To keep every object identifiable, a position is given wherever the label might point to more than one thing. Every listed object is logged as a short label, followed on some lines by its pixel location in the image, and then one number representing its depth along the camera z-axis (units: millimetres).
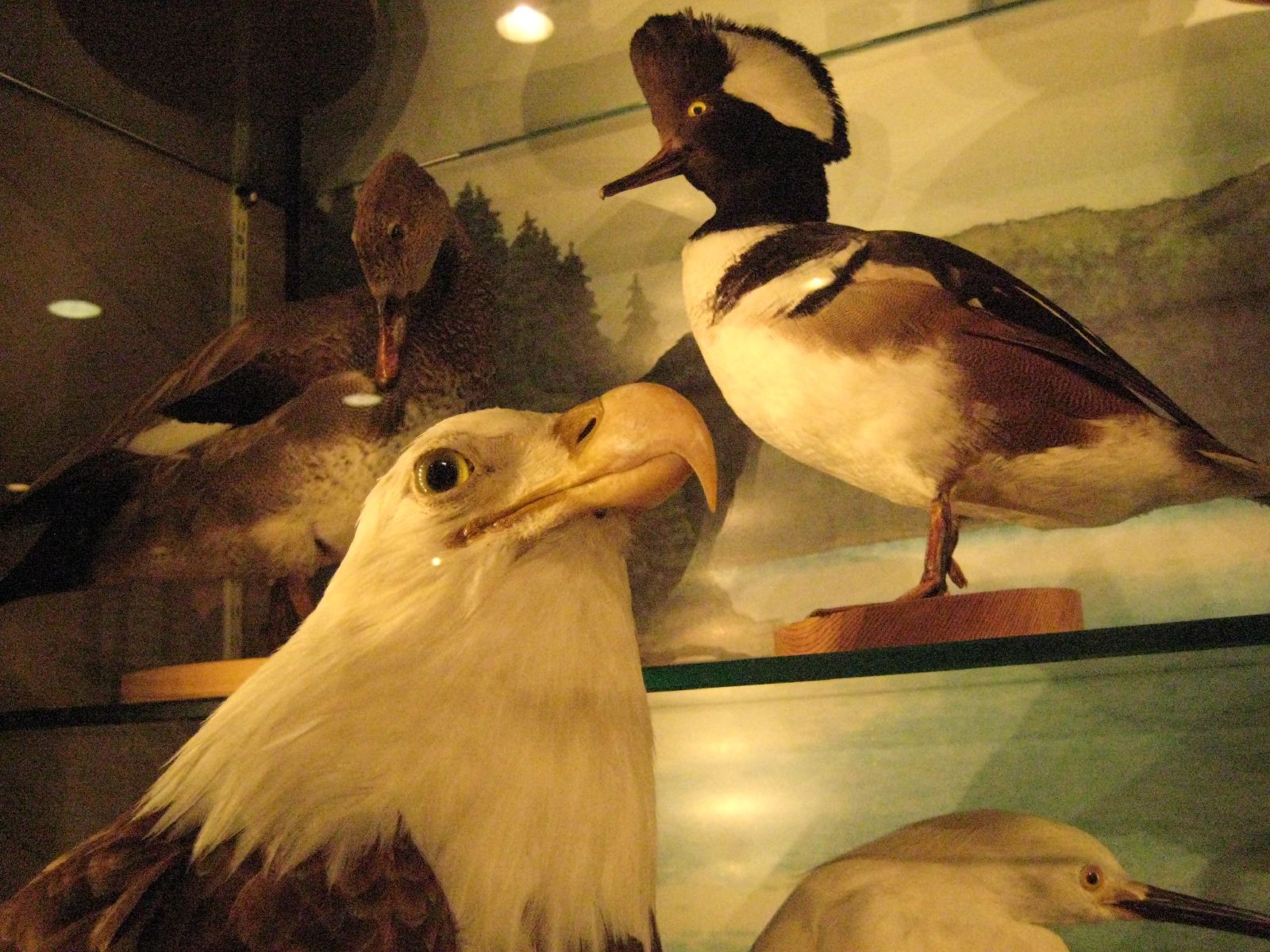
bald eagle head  536
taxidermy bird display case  885
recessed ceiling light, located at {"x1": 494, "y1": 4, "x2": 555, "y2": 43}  1285
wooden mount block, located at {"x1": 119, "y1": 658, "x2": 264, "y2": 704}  926
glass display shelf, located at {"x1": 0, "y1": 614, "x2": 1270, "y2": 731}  666
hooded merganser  762
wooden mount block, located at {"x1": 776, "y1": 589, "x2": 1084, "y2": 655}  729
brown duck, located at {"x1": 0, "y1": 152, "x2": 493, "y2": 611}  968
